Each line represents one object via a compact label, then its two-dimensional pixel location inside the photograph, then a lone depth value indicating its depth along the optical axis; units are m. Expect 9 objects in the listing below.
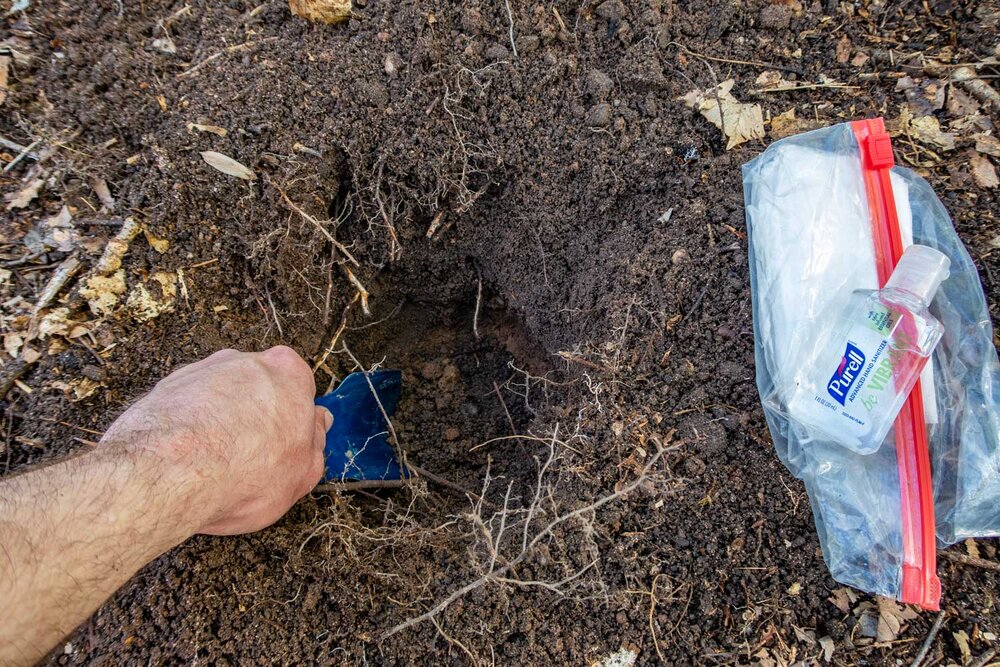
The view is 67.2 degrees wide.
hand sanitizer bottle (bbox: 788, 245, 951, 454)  0.29
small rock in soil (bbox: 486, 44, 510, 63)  0.39
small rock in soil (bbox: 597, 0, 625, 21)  0.39
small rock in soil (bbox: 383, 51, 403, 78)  0.39
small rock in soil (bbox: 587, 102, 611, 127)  0.38
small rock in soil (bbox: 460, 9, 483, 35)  0.39
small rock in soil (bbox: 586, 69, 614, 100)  0.39
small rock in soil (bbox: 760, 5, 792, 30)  0.38
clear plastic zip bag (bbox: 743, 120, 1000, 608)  0.30
